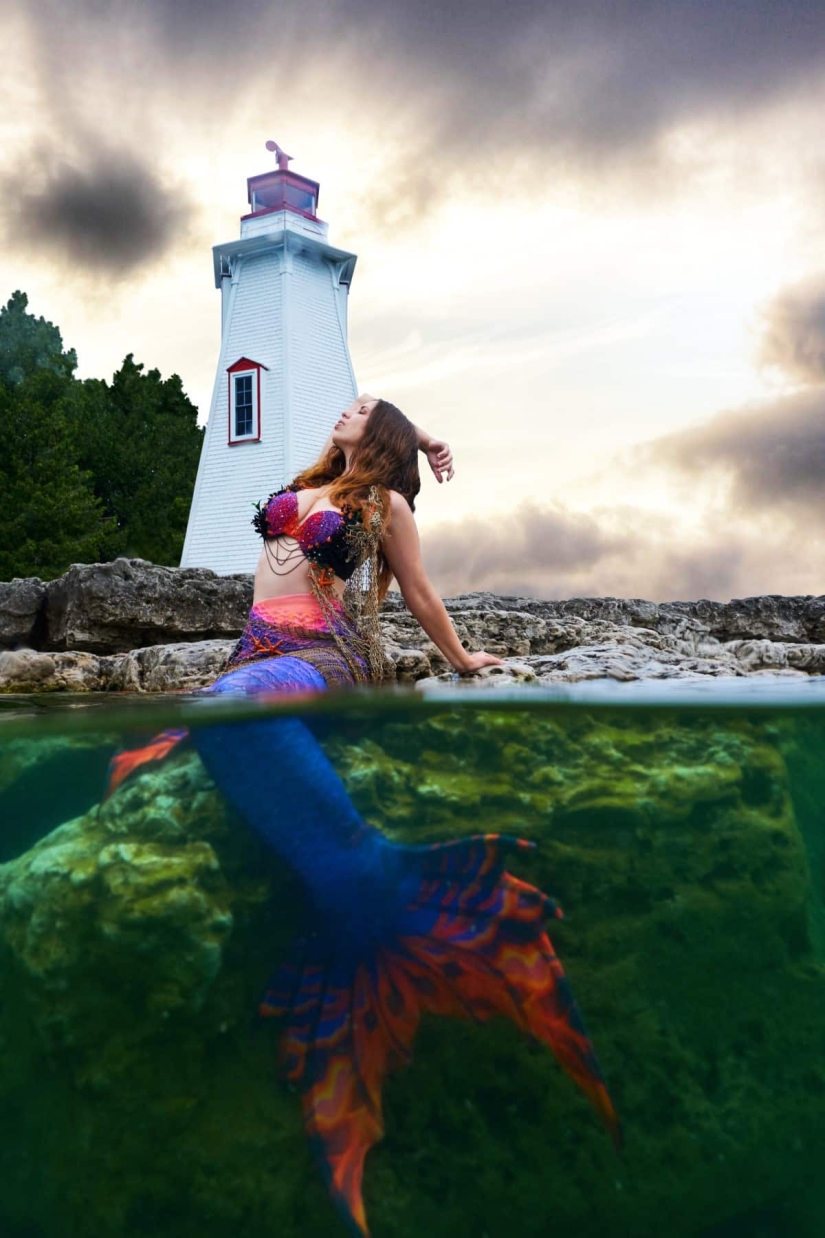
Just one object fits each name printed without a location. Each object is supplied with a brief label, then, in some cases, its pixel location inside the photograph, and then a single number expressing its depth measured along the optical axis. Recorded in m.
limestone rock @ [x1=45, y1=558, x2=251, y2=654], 7.55
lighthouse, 21.17
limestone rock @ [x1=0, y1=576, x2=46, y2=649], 7.94
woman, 4.44
